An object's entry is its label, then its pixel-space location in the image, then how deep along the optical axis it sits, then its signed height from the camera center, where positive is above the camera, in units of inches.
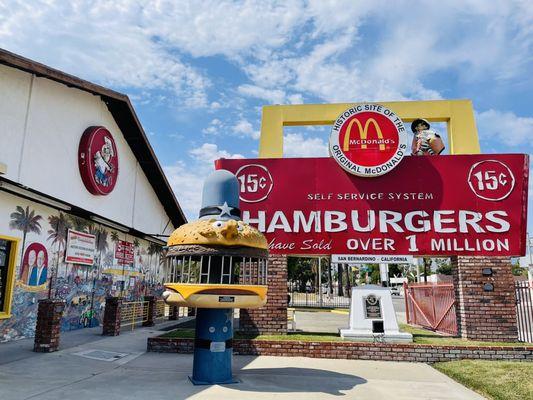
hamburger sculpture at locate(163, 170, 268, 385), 280.7 +0.9
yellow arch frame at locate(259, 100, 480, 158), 500.4 +204.2
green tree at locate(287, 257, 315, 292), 2518.2 +63.5
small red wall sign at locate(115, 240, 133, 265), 707.2 +48.0
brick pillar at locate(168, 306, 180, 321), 736.3 -57.7
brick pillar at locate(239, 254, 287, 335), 444.8 -33.3
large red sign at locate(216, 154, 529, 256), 451.8 +87.0
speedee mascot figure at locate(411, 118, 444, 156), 490.6 +171.1
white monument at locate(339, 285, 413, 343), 420.8 -34.4
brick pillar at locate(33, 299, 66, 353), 392.5 -44.5
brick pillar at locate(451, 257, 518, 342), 425.7 -12.8
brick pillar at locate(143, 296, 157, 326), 634.8 -44.3
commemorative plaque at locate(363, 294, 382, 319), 435.2 -23.1
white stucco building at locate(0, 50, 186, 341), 443.5 +109.6
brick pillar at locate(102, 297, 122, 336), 521.0 -46.1
